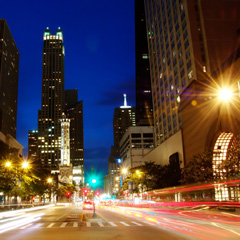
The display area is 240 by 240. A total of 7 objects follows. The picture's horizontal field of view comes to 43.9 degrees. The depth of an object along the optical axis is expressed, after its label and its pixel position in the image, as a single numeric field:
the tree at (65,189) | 136.62
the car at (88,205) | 51.56
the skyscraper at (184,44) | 77.62
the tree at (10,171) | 36.78
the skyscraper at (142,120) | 183.75
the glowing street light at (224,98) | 44.36
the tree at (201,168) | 43.28
